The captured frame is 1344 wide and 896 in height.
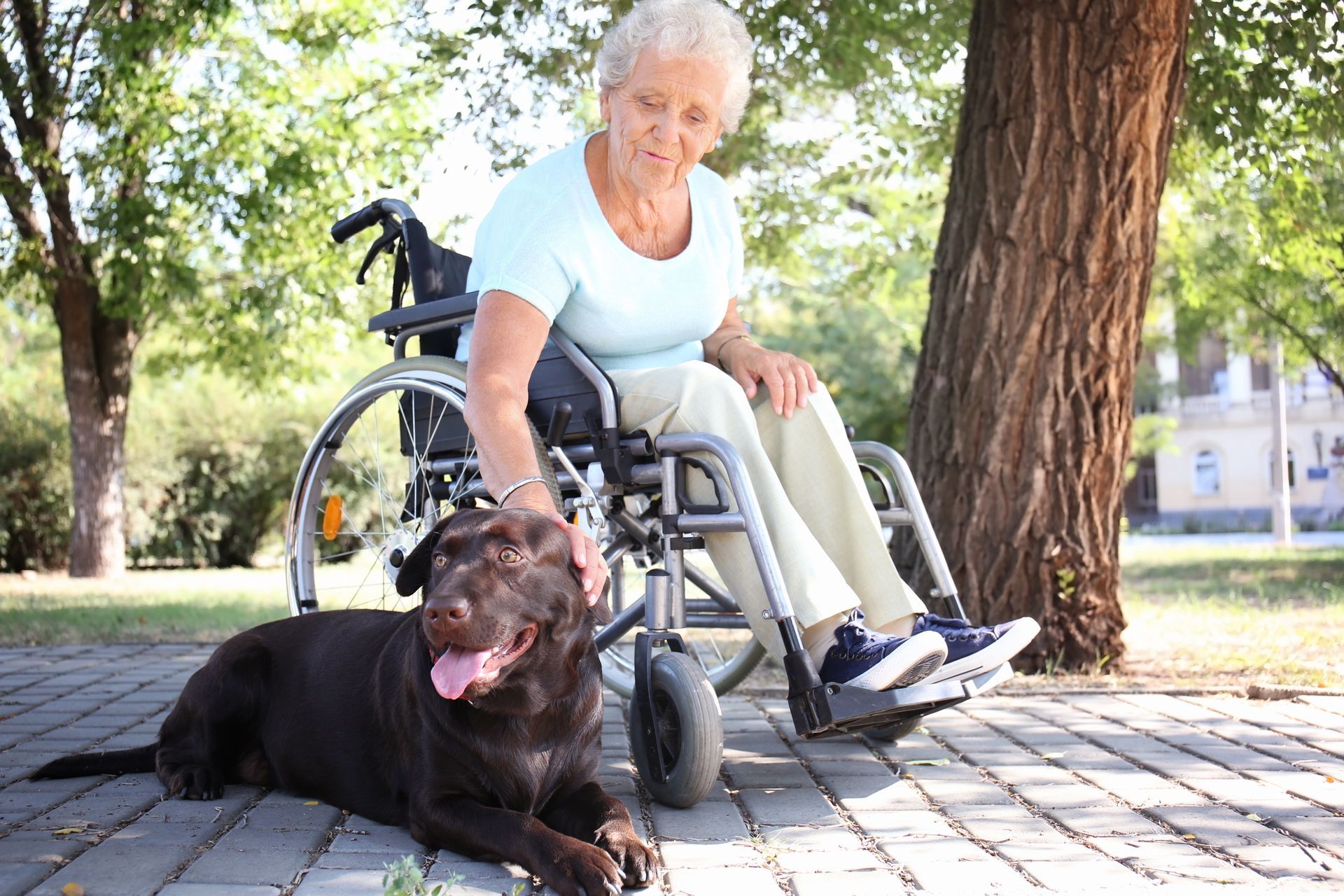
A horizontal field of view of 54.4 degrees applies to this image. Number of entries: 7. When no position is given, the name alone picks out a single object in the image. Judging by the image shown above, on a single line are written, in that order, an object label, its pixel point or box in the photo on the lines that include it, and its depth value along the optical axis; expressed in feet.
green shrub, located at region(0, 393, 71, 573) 48.26
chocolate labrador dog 7.95
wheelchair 9.68
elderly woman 9.96
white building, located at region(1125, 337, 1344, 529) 134.31
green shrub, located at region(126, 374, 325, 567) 51.19
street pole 64.23
